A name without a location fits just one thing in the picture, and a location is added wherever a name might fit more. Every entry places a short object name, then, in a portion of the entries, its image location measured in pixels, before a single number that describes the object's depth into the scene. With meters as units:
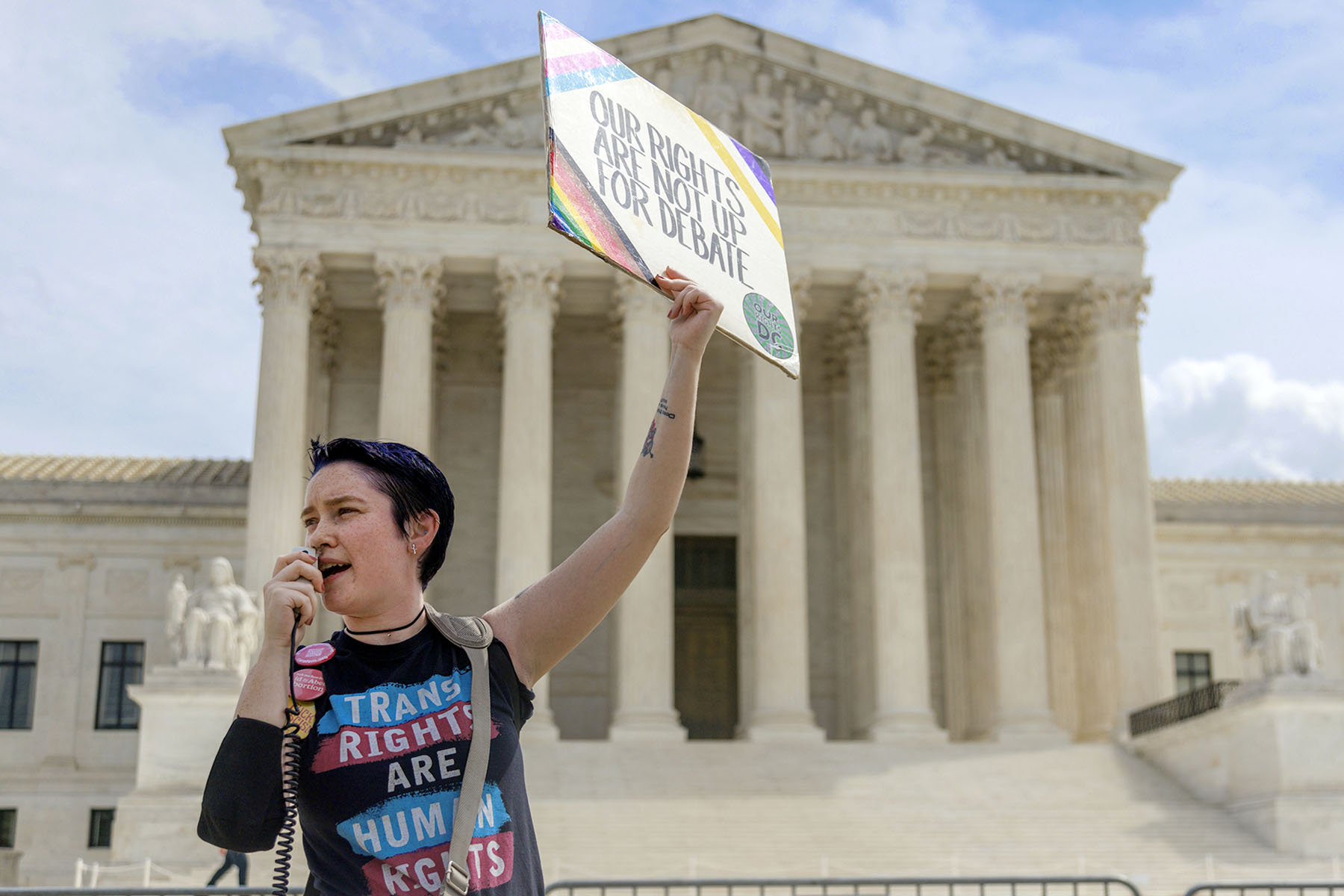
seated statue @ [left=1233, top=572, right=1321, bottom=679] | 30.23
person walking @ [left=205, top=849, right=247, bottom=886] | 20.80
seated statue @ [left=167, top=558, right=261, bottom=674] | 31.19
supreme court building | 37.44
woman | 3.41
